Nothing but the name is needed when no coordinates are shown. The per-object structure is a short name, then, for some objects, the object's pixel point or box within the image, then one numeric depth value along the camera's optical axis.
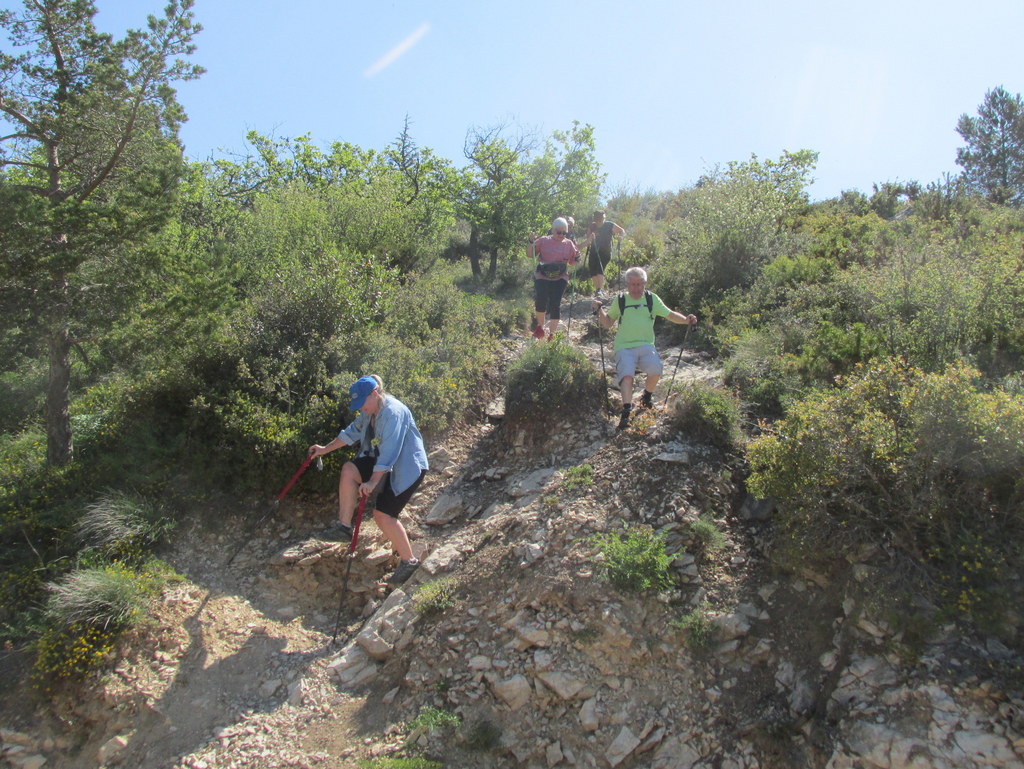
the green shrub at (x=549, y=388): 7.82
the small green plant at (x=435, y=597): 5.73
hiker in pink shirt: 9.41
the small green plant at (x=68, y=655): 5.60
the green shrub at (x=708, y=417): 6.60
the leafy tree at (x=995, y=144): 20.22
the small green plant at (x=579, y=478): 6.43
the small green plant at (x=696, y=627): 4.95
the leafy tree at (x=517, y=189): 16.12
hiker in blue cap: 5.86
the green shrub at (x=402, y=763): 4.70
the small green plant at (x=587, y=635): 5.07
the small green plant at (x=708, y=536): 5.52
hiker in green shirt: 7.37
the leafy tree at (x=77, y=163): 7.05
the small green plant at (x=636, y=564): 5.25
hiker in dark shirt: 11.06
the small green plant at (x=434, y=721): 4.95
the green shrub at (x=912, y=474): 4.36
